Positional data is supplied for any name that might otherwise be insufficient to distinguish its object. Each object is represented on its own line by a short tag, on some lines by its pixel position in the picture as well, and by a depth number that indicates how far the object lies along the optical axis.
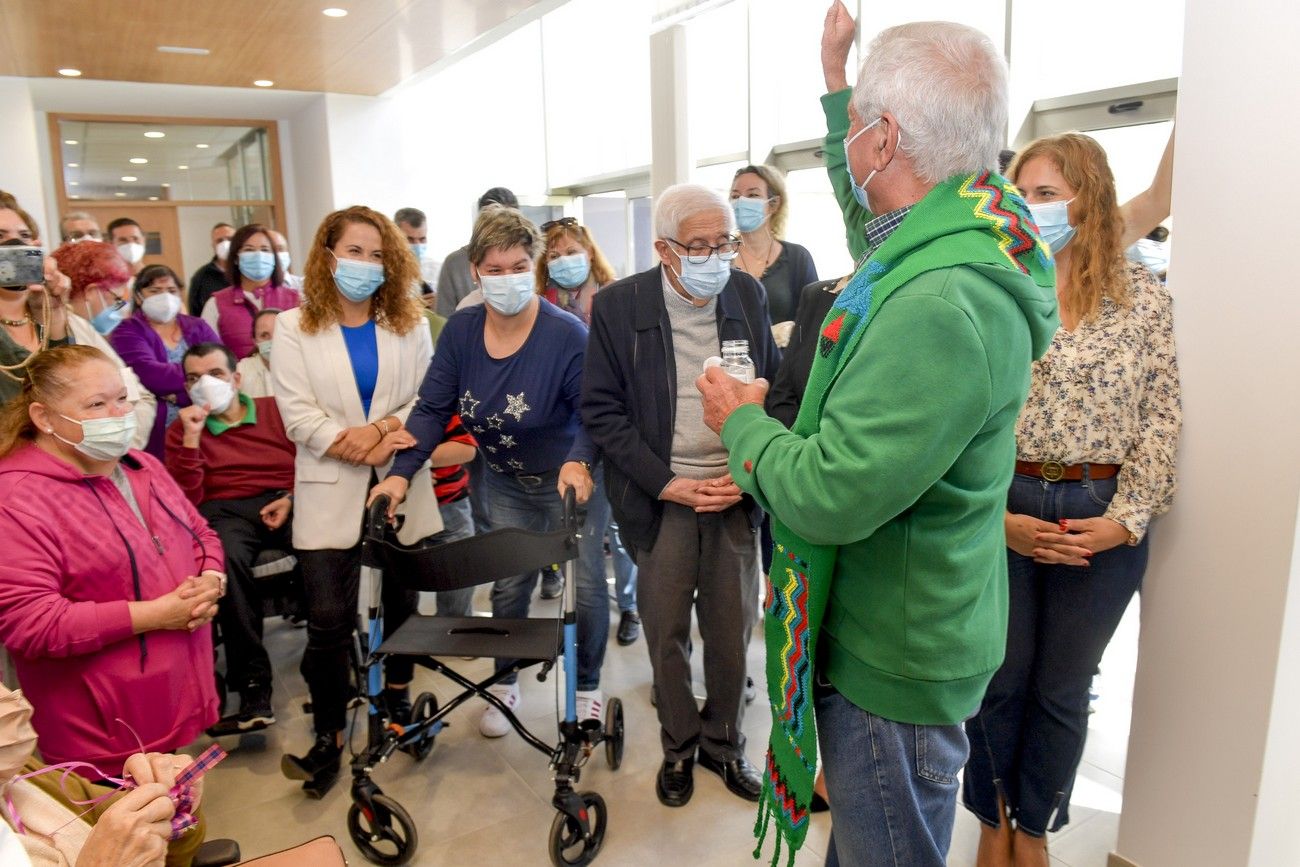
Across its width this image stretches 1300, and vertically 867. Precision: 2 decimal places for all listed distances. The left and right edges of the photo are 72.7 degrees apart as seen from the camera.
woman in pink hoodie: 1.94
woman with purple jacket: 3.48
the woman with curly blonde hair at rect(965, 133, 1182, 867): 1.87
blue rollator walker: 2.23
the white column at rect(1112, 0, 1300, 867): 1.67
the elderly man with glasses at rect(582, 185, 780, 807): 2.36
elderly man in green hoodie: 1.12
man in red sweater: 3.00
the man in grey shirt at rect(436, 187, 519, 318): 4.45
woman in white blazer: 2.62
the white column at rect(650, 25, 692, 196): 5.50
